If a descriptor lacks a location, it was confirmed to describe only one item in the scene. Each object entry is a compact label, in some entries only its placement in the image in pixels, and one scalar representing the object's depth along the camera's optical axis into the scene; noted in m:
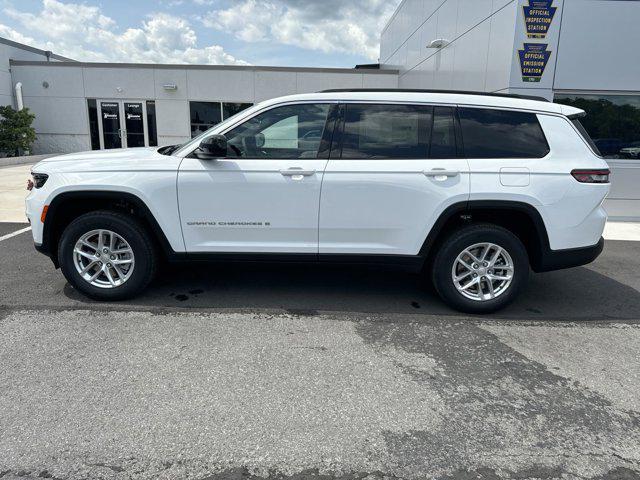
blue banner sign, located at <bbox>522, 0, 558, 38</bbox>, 7.98
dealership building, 8.23
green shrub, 16.17
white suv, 4.09
